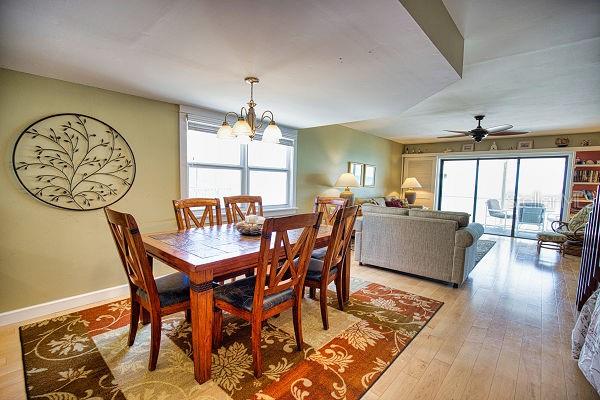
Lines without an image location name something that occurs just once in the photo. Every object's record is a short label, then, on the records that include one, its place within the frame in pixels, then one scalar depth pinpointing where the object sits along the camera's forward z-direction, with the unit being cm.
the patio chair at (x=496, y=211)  645
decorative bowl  230
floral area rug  160
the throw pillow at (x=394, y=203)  613
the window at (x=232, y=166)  343
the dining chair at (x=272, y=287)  158
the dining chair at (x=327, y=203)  314
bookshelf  540
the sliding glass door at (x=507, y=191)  599
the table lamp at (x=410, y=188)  684
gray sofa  313
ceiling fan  423
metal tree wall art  235
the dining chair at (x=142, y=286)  154
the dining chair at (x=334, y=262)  213
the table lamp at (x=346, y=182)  505
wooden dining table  156
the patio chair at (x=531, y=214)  605
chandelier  218
